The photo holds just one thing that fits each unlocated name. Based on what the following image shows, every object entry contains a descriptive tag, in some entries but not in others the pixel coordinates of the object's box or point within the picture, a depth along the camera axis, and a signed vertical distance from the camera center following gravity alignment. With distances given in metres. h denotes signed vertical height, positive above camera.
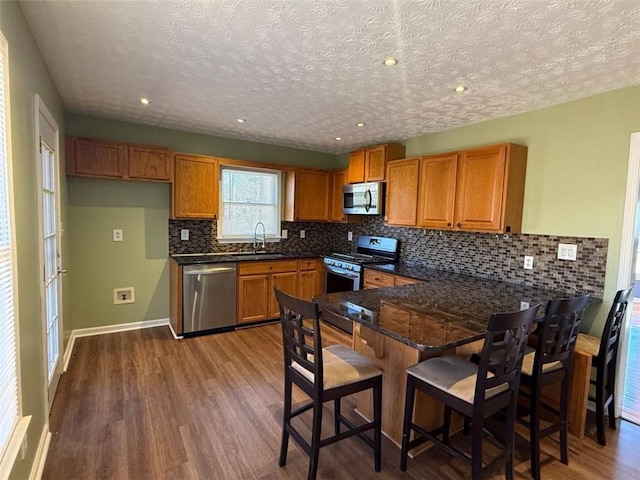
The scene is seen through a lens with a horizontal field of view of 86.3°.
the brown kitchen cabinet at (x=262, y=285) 4.12 -0.86
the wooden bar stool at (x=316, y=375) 1.70 -0.83
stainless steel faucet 4.78 -0.29
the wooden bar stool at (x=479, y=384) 1.54 -0.80
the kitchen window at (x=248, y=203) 4.57 +0.19
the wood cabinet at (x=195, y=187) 3.93 +0.32
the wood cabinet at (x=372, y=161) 4.18 +0.77
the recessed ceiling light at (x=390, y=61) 2.09 +0.99
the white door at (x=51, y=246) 2.23 -0.27
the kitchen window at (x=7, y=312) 1.38 -0.44
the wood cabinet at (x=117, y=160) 3.41 +0.55
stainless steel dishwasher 3.77 -0.93
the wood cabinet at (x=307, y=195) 4.80 +0.33
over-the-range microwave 4.25 +0.28
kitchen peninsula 1.71 -0.55
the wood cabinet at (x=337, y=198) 4.94 +0.31
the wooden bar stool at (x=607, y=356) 2.15 -0.85
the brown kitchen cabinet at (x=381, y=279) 3.52 -0.63
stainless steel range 4.08 -0.52
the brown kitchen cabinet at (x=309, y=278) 4.55 -0.80
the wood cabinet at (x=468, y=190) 2.98 +0.32
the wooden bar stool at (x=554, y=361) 1.80 -0.75
